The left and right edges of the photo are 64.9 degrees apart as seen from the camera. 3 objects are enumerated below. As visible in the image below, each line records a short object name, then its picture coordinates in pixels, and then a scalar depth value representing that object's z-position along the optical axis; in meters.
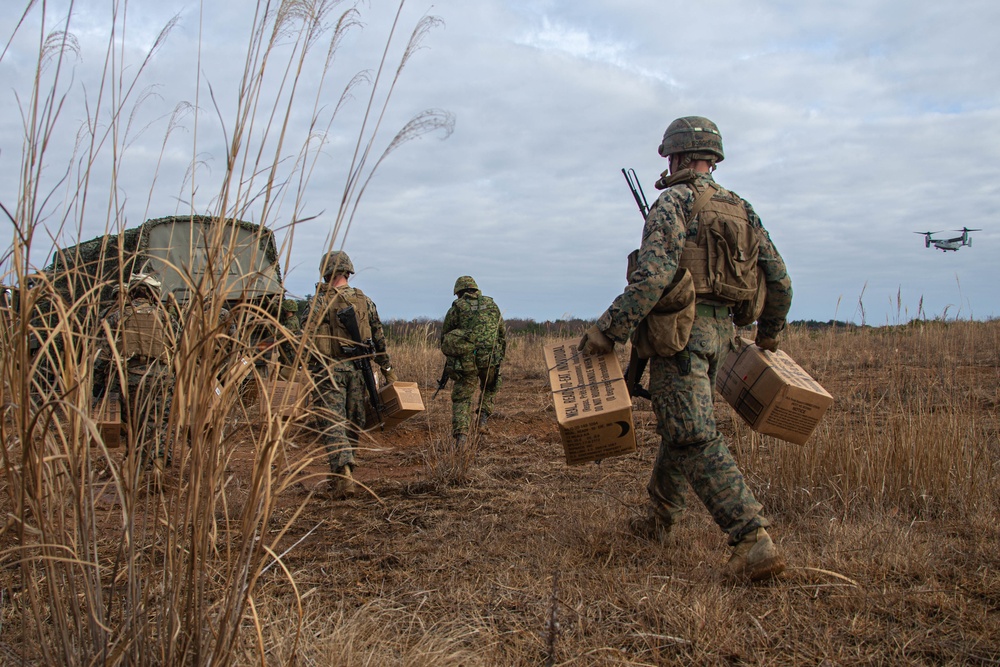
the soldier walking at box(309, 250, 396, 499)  5.70
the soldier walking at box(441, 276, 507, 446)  8.00
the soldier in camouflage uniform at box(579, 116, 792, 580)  3.23
